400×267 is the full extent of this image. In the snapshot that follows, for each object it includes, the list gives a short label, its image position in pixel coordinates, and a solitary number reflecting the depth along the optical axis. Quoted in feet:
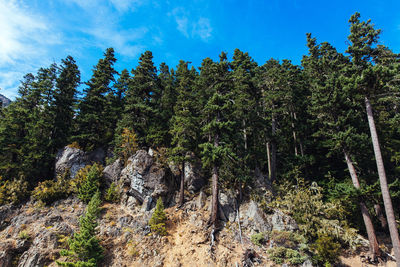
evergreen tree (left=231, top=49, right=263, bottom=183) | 62.39
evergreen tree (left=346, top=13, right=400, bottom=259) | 39.50
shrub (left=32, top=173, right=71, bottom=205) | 54.00
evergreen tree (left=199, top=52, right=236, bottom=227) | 50.98
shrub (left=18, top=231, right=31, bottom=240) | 41.68
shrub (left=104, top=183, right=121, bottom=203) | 55.98
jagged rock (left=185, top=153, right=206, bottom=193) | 61.16
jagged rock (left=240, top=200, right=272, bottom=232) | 47.83
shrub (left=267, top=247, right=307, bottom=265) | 39.50
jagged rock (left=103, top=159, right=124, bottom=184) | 59.62
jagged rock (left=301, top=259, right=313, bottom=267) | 39.23
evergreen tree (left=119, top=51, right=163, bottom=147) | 70.43
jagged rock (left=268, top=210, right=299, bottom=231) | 47.24
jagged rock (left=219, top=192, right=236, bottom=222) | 52.45
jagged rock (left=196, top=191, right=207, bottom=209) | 55.57
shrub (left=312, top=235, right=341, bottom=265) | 40.42
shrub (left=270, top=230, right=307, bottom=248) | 42.88
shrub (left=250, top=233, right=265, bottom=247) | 44.38
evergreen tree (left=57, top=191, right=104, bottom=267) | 35.47
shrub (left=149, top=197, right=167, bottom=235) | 46.13
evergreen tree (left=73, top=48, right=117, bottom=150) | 71.46
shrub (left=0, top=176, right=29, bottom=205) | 52.80
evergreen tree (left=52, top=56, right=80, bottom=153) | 70.72
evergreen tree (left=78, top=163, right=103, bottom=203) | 54.29
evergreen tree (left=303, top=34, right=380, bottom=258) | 48.80
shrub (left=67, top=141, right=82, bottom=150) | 67.60
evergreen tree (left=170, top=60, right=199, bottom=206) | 57.57
